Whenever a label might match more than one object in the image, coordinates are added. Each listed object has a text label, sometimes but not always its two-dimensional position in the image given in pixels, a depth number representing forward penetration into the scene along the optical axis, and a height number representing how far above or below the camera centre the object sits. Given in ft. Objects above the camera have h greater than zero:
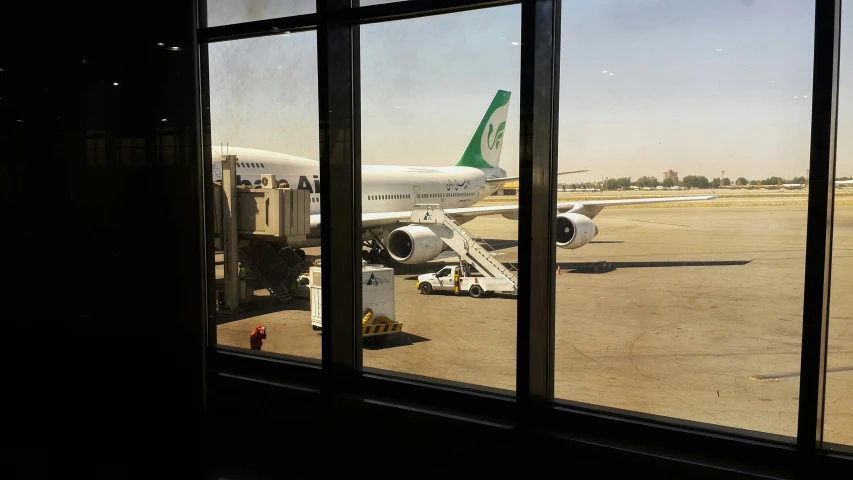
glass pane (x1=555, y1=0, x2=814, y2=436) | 8.38 +0.10
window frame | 7.54 -0.91
